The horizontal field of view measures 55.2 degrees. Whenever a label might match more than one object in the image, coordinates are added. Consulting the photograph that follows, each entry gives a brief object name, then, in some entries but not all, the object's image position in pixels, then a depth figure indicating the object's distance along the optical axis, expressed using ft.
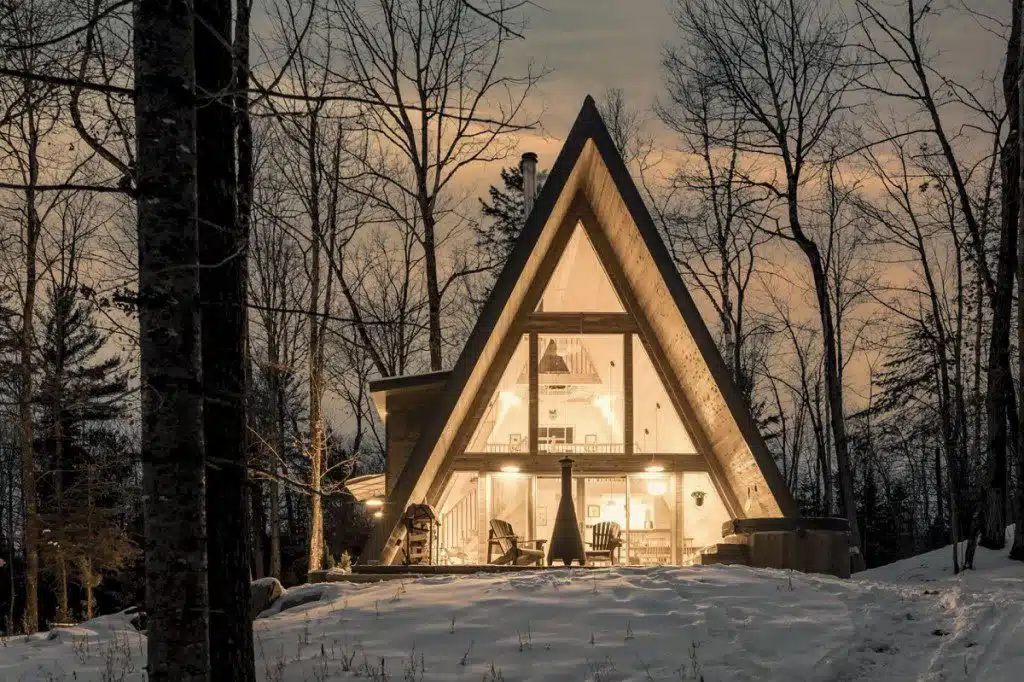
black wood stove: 40.57
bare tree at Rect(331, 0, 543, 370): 69.67
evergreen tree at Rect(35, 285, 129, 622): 65.51
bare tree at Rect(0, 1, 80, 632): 57.17
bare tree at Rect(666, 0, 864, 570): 64.08
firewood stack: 42.24
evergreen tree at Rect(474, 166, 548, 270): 103.30
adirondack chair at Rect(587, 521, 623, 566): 44.29
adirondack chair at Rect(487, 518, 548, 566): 42.75
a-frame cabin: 47.29
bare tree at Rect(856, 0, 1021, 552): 42.78
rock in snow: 34.42
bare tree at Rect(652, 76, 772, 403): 77.77
